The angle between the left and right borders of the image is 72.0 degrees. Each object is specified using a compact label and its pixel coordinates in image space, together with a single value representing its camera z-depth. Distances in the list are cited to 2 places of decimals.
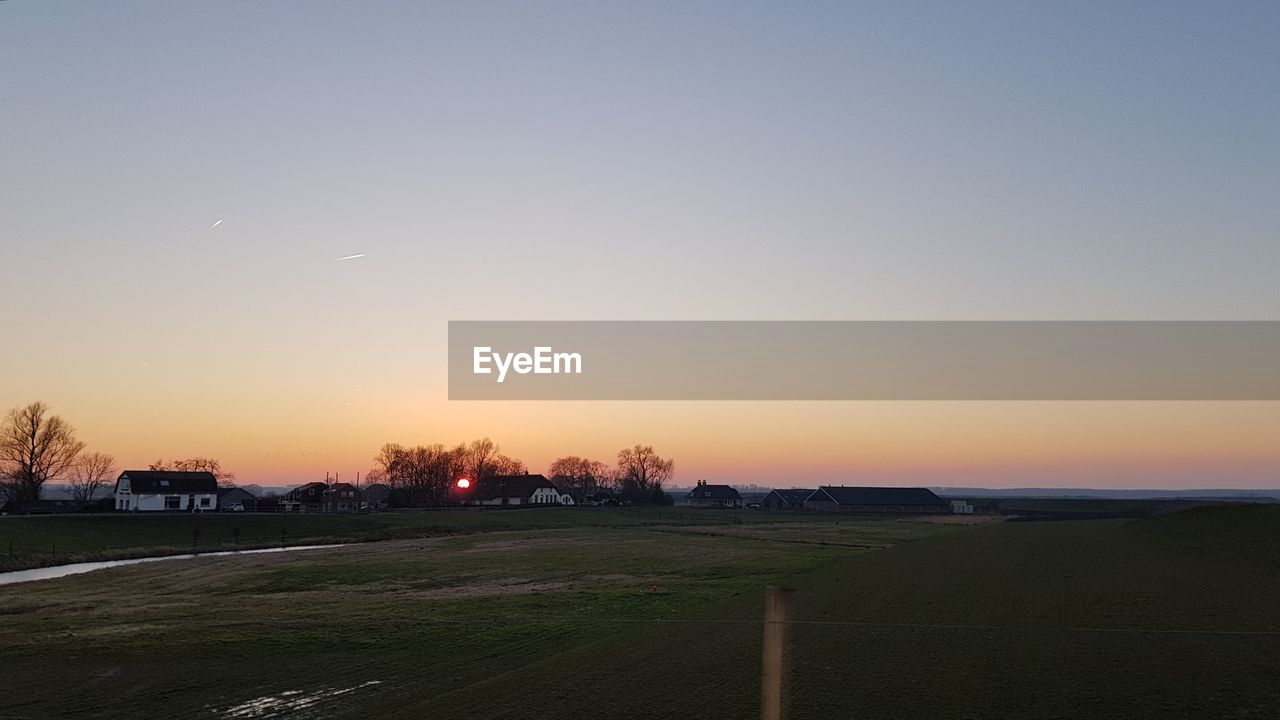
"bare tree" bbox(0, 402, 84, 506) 131.12
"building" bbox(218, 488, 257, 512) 158.52
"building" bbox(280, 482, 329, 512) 174.62
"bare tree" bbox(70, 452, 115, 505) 179.75
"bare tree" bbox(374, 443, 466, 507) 182.00
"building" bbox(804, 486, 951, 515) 186.25
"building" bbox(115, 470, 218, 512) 135.38
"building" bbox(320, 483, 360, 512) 182.88
